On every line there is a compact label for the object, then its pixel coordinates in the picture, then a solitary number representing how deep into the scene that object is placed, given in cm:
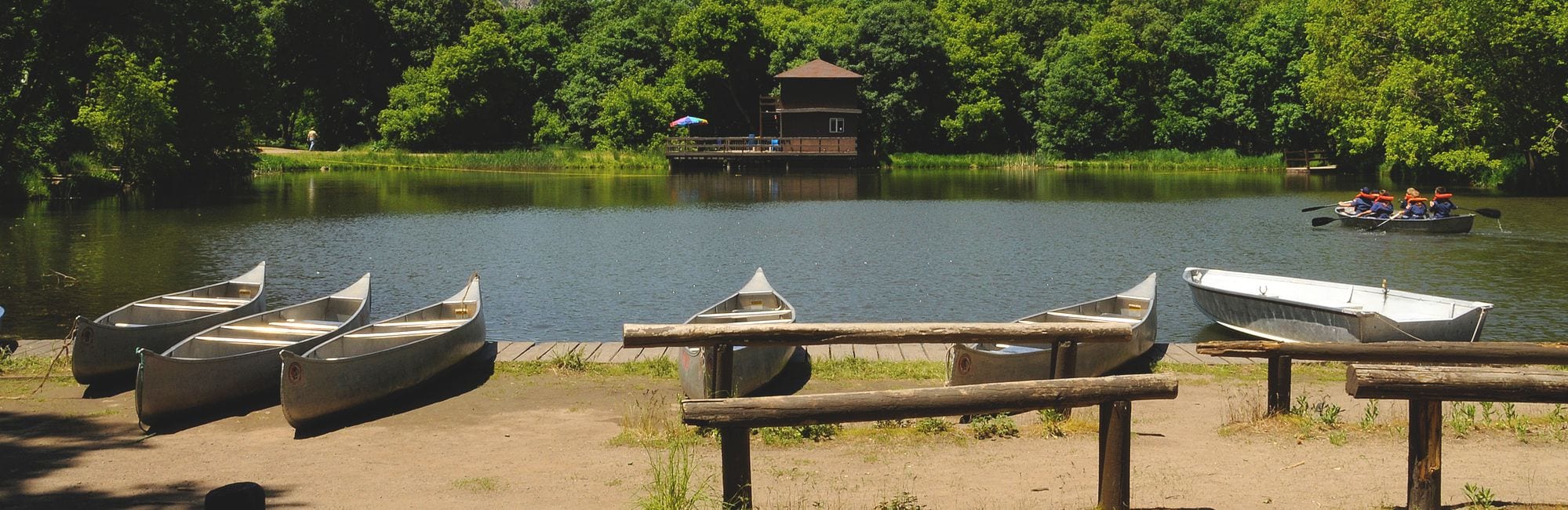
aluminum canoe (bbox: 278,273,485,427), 1023
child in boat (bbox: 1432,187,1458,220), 3083
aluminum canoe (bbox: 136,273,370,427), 1020
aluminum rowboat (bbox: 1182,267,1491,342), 1394
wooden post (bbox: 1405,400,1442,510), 635
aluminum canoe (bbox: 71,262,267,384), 1172
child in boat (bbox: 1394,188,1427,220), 3094
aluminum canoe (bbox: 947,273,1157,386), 1084
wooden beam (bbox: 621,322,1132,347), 888
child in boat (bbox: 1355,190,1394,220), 3195
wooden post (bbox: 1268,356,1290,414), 946
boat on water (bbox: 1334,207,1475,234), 3033
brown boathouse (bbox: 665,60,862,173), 6944
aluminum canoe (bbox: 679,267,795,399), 1130
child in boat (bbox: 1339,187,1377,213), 3284
